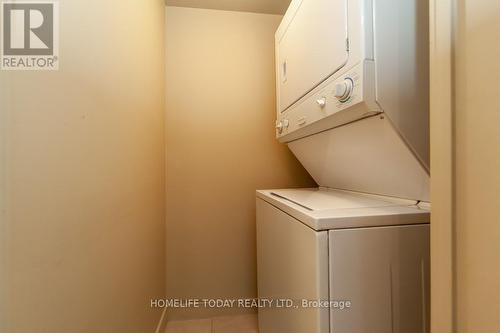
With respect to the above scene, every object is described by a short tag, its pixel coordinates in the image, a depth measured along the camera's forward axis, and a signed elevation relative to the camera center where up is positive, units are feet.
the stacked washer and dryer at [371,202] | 3.08 -0.54
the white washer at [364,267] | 3.04 -1.30
